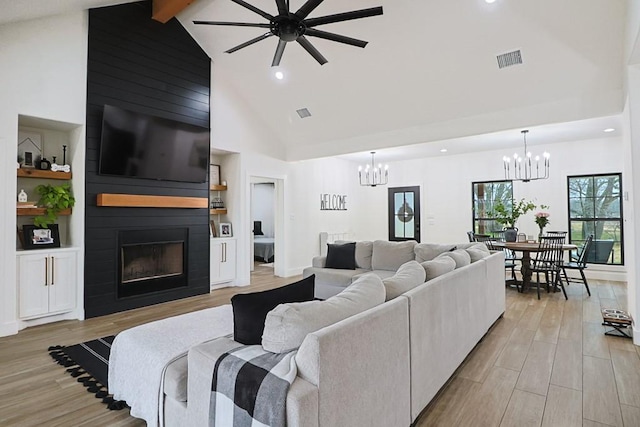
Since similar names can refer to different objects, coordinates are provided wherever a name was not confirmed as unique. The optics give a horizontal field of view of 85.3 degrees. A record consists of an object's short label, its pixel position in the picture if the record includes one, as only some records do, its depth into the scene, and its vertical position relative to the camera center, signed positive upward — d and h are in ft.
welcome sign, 27.02 +1.21
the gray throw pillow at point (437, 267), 8.76 -1.32
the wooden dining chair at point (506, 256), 18.76 -2.32
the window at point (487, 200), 25.16 +1.25
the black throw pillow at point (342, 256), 16.51 -1.90
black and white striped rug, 8.27 -4.15
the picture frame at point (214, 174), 20.84 +2.60
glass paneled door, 28.99 +0.34
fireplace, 15.49 -2.08
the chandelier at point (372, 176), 29.65 +3.60
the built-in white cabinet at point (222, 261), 19.34 -2.50
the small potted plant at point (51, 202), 13.56 +0.61
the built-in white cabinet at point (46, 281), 12.78 -2.45
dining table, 17.49 -1.60
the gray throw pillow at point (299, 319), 4.87 -1.50
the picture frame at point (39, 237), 13.35 -0.78
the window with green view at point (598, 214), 21.49 +0.19
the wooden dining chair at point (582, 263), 17.25 -2.31
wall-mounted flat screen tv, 14.61 +3.23
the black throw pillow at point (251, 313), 5.55 -1.54
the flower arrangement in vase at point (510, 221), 19.77 -0.23
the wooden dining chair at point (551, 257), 17.28 -2.01
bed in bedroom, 29.81 -2.80
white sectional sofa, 4.41 -2.32
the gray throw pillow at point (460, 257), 10.59 -1.26
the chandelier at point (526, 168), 23.16 +3.32
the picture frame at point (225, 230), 20.47 -0.76
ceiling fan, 9.18 +5.43
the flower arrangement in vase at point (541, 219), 19.16 -0.14
